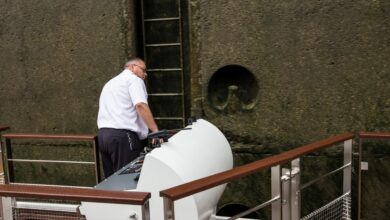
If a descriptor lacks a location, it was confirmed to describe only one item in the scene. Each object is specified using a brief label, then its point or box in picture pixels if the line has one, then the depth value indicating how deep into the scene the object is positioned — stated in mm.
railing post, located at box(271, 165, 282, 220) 2859
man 4109
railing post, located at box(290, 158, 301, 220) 3077
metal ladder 5680
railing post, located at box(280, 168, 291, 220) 2973
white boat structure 2818
